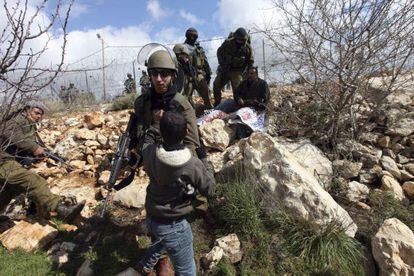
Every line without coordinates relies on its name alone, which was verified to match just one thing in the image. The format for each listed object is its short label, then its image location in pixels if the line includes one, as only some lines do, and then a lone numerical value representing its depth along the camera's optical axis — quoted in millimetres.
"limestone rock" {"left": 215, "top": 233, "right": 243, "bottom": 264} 3344
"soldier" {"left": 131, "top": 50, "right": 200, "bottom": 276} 2867
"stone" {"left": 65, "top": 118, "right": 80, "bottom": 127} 6948
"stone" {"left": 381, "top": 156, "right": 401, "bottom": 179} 4328
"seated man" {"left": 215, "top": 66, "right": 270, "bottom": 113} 5754
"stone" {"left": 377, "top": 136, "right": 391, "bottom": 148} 4676
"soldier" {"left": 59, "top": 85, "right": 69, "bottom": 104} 10479
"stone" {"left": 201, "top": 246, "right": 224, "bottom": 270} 3292
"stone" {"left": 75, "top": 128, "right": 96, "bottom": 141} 6023
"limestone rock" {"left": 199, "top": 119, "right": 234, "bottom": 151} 5062
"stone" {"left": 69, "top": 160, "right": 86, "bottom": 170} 5414
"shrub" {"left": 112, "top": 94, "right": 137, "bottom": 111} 7699
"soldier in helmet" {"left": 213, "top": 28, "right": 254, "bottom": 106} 6480
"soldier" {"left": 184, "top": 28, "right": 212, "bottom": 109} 6730
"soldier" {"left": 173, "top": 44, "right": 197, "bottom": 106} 6340
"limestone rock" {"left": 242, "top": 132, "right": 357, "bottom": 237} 3438
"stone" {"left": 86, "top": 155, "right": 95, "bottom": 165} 5473
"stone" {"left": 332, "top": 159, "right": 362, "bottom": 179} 4246
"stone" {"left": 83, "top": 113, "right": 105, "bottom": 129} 6363
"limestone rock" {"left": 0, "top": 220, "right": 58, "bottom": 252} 3750
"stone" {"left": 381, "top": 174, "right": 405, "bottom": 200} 4023
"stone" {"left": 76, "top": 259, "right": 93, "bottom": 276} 3304
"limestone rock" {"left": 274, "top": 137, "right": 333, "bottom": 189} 4145
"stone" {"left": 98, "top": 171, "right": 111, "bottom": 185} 4805
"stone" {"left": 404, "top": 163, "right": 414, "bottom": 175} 4363
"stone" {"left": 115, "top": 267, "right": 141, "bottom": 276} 3029
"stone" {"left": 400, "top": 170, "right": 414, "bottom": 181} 4277
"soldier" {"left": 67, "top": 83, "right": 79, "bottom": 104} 10605
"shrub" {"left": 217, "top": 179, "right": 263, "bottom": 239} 3568
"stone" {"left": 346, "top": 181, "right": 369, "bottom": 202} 3998
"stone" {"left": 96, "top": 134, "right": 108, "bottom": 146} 5836
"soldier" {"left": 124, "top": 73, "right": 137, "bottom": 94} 10641
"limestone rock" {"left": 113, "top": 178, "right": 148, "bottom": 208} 4270
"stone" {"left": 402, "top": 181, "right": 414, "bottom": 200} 4079
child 2299
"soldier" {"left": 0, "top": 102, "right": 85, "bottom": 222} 3785
